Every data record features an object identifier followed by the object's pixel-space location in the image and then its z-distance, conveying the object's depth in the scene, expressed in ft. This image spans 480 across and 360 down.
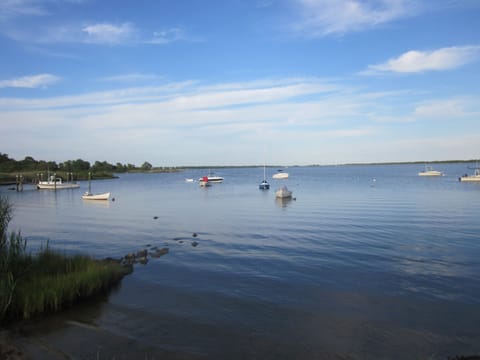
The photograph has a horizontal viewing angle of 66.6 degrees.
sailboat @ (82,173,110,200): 198.28
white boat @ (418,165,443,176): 419.05
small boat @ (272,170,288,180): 460.96
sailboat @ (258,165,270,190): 266.53
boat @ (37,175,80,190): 307.37
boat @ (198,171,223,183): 399.24
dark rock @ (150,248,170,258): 66.12
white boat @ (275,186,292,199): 186.63
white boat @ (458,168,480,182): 295.19
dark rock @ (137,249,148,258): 65.21
